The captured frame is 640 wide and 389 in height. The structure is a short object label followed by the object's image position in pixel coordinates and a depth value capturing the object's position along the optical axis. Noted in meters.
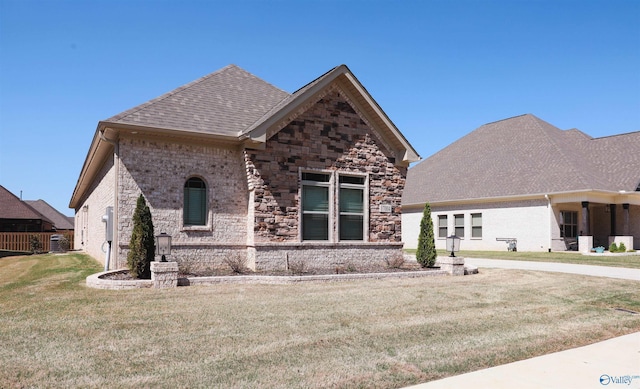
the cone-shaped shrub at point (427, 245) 16.28
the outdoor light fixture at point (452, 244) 15.55
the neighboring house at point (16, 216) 37.69
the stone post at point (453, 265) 14.86
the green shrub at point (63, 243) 30.97
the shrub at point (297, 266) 14.43
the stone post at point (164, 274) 11.27
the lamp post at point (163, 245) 11.84
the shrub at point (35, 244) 31.99
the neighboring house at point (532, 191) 26.75
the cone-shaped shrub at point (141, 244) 12.11
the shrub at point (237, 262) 14.10
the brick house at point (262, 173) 13.93
